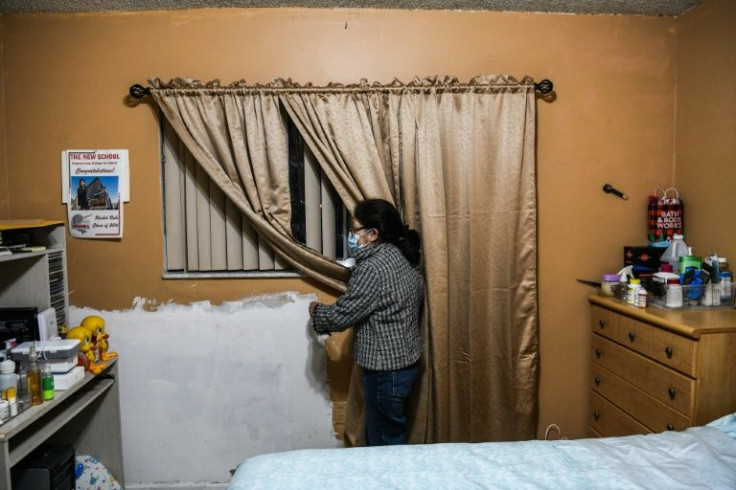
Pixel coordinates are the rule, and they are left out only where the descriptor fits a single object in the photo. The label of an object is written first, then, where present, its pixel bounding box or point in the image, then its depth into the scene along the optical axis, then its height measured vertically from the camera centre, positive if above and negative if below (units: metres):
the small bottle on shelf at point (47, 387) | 1.73 -0.63
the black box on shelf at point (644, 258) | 2.28 -0.20
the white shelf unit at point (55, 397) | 1.62 -0.72
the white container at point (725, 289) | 1.96 -0.31
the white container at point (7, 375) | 1.67 -0.57
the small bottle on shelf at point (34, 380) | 1.70 -0.59
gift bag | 2.31 +0.01
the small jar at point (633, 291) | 2.04 -0.33
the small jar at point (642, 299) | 2.00 -0.35
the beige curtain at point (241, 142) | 2.24 +0.41
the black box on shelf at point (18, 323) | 1.94 -0.42
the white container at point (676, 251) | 2.18 -0.16
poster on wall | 2.33 +0.19
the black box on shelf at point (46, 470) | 1.87 -1.04
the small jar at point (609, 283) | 2.28 -0.32
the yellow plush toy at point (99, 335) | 2.09 -0.52
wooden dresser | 1.66 -0.61
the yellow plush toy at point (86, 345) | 2.00 -0.54
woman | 1.89 -0.41
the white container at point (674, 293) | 1.94 -0.32
